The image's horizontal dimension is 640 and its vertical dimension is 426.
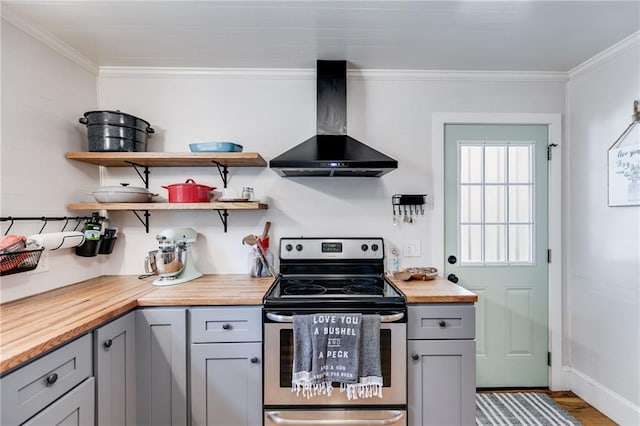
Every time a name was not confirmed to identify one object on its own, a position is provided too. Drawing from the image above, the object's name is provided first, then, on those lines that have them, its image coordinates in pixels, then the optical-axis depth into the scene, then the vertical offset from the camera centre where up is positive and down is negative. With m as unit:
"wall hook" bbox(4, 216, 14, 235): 1.60 -0.05
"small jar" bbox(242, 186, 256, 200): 2.15 +0.15
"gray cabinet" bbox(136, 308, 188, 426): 1.65 -0.80
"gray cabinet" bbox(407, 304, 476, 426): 1.69 -0.86
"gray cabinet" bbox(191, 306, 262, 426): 1.65 -0.82
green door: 2.35 -0.19
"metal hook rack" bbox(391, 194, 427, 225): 2.31 +0.04
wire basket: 1.47 -0.22
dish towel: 1.58 -0.69
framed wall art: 1.87 +0.27
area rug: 2.01 -1.30
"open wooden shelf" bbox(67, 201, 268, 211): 1.98 +0.06
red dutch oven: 2.07 +0.15
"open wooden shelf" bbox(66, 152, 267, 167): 1.98 +0.36
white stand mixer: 2.00 -0.27
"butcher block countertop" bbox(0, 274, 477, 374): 1.14 -0.44
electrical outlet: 2.34 -0.25
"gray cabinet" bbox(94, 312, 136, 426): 1.40 -0.74
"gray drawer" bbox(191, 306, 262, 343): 1.67 -0.58
